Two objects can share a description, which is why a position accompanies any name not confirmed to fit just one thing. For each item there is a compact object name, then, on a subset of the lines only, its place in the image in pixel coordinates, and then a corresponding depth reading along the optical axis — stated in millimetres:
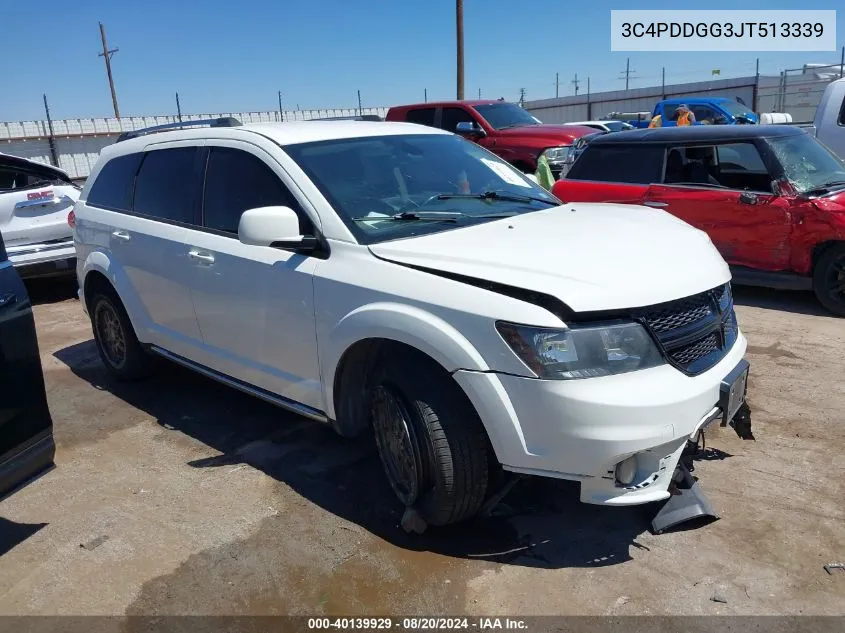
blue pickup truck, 16125
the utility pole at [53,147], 21642
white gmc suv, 7953
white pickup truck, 9844
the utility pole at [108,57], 40594
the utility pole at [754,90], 23797
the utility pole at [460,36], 21031
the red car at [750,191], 6375
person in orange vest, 13297
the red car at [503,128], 11844
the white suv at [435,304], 2697
